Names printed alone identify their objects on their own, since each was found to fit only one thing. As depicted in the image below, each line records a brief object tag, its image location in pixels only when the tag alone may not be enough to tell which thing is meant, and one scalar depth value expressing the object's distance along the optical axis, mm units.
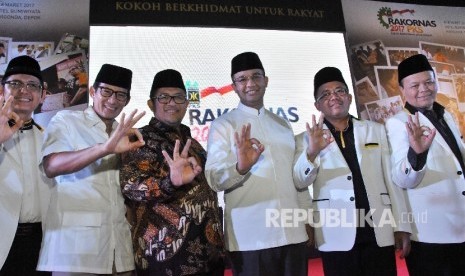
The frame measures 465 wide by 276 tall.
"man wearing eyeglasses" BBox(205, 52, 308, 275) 2096
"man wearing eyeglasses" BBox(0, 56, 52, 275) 1948
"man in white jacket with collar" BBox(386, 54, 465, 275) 2262
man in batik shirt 1943
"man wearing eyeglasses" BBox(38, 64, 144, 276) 1896
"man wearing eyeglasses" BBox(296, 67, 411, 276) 2227
